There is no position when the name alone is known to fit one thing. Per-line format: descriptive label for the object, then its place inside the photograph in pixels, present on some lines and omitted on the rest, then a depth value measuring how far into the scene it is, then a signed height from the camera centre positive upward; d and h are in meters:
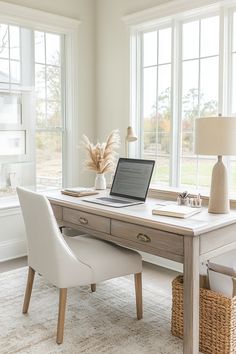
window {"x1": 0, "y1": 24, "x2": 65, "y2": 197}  3.83 +0.41
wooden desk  2.03 -0.50
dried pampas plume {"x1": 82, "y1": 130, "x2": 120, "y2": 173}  3.33 -0.06
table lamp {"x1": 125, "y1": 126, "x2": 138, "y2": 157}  3.35 +0.10
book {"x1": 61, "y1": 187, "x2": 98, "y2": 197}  3.07 -0.35
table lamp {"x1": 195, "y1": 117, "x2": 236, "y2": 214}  2.26 +0.01
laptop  2.84 -0.27
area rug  2.29 -1.15
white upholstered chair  2.31 -0.69
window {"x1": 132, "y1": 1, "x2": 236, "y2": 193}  3.20 +0.57
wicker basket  2.16 -0.99
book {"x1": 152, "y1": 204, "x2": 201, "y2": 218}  2.29 -0.38
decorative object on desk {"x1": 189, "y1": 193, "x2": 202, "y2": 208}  2.62 -0.36
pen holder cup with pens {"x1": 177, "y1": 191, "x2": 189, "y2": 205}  2.66 -0.35
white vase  3.40 -0.29
